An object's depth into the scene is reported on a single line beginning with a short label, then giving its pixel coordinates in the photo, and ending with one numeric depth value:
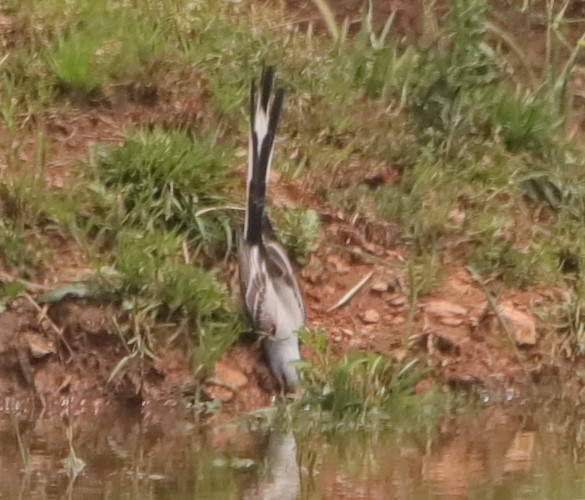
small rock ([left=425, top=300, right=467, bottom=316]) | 12.81
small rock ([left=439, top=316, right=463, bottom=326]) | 12.76
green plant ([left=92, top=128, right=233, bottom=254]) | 12.55
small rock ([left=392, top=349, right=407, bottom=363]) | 12.30
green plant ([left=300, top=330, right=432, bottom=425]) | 11.45
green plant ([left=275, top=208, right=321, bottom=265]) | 12.84
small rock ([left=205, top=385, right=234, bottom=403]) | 11.84
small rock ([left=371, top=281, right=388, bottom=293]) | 12.95
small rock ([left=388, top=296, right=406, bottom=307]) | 12.89
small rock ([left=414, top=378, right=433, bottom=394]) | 12.14
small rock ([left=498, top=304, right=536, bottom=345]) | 12.80
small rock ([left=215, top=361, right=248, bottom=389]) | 11.95
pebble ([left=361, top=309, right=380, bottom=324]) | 12.74
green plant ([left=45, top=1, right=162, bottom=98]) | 13.41
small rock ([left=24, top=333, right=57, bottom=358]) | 11.83
